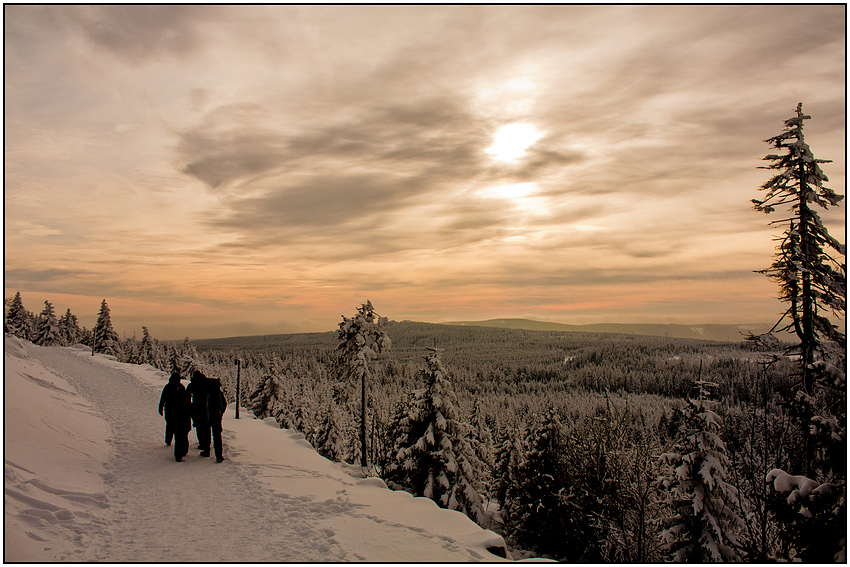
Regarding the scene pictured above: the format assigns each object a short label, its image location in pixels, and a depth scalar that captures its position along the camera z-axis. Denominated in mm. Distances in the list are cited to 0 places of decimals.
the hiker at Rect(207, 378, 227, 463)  11688
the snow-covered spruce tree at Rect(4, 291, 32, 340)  68062
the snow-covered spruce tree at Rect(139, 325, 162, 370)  78750
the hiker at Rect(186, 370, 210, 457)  11578
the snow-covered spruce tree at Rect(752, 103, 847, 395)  12461
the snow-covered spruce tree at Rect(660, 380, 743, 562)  15234
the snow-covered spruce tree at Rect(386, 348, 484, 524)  22328
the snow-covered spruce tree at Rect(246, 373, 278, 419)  44469
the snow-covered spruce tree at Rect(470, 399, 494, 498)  39741
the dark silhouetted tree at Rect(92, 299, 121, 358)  72750
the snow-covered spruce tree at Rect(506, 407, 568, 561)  25406
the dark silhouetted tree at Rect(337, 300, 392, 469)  26984
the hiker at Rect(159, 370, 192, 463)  11484
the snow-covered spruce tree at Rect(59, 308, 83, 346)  93112
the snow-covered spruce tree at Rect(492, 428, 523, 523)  32406
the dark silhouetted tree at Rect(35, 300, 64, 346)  70562
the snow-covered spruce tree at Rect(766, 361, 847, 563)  7848
